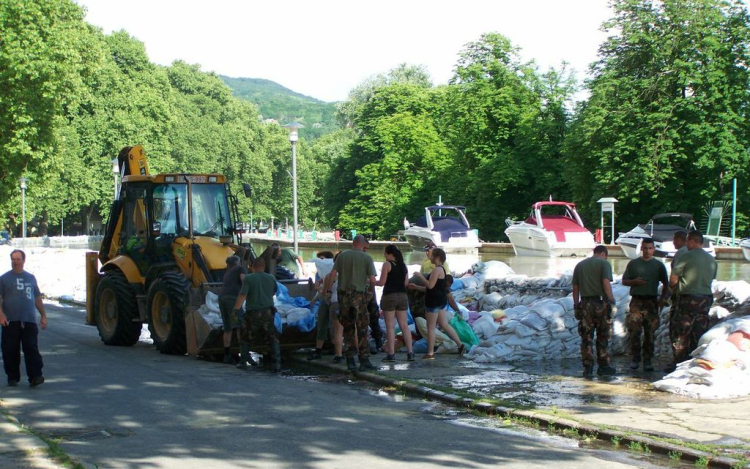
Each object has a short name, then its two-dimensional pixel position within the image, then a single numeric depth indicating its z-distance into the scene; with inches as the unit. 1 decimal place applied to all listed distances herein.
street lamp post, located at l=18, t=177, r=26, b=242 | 1818.8
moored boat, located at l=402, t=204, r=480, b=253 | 2049.7
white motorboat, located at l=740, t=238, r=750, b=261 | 1441.9
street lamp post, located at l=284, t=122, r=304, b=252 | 989.7
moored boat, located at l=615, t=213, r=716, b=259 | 1555.1
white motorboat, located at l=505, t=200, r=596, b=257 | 1774.1
